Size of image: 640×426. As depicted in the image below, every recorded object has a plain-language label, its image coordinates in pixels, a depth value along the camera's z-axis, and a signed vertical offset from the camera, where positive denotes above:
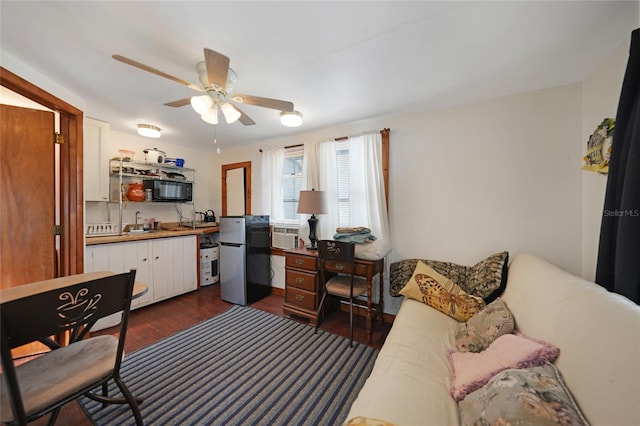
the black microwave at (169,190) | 3.13 +0.27
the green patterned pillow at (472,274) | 1.75 -0.59
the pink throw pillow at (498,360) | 0.98 -0.72
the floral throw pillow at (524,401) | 0.71 -0.67
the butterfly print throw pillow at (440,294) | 1.72 -0.72
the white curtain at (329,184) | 2.77 +0.33
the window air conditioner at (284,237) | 3.15 -0.43
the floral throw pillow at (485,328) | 1.29 -0.74
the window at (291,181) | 3.16 +0.42
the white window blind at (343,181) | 2.75 +0.36
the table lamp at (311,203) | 2.51 +0.07
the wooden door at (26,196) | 1.76 +0.09
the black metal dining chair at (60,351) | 0.83 -0.76
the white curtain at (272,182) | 3.22 +0.41
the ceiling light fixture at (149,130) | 2.71 +0.99
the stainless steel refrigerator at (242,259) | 2.92 -0.71
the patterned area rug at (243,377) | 1.34 -1.28
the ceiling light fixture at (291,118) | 2.14 +0.91
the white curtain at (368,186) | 2.47 +0.28
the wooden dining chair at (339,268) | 2.07 -0.61
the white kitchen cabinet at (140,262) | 2.58 -0.67
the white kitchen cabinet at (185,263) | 3.05 -0.82
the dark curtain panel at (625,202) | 1.04 +0.05
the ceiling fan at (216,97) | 1.25 +0.80
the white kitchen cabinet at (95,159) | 2.48 +0.57
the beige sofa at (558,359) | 0.70 -0.60
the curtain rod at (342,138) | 2.46 +0.90
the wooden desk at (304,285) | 2.42 -0.88
